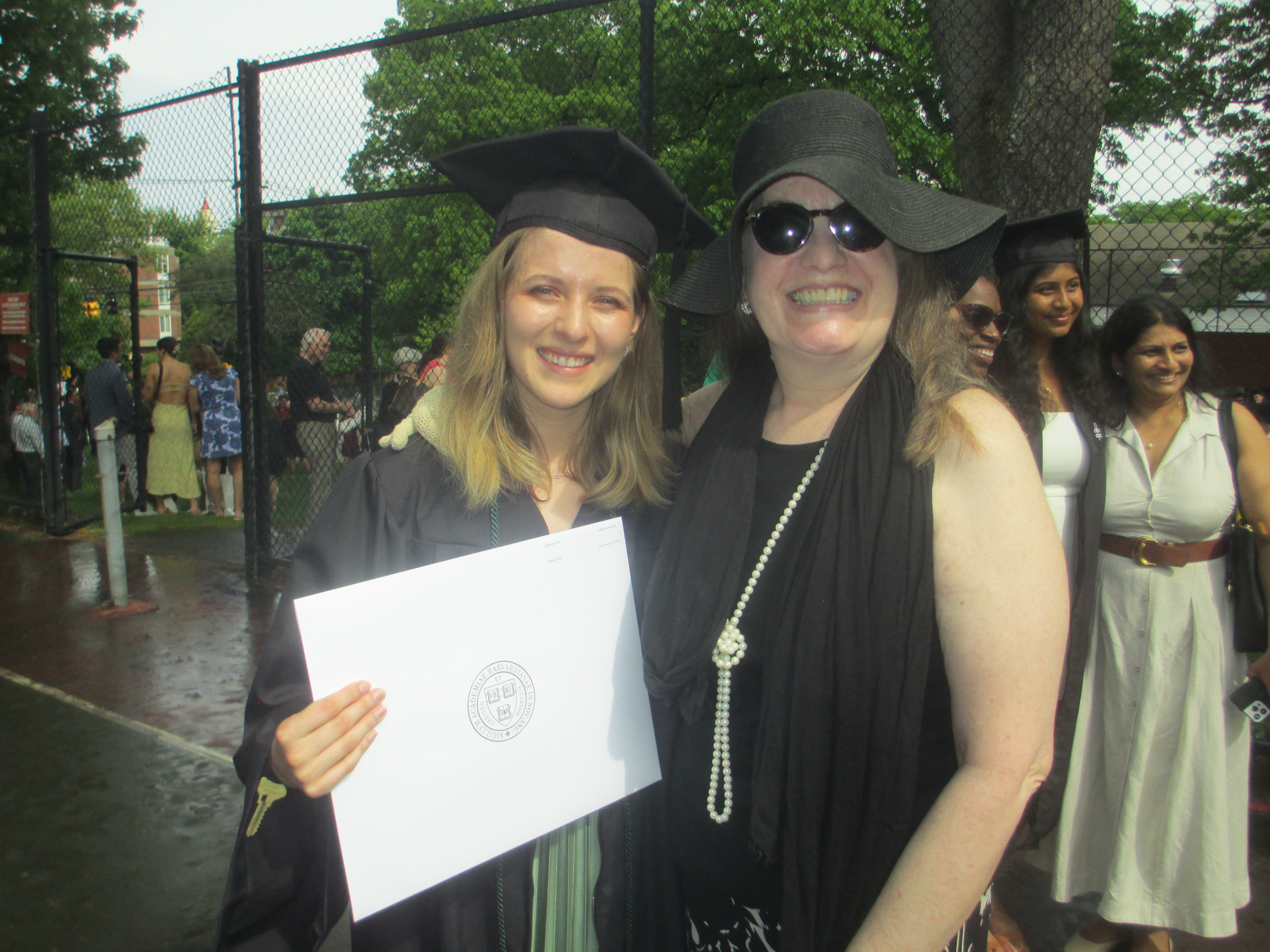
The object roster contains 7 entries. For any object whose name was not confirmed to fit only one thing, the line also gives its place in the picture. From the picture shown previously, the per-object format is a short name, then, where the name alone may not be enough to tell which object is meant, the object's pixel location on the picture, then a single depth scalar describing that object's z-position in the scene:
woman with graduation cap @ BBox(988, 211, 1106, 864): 2.65
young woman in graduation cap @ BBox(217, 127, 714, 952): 1.44
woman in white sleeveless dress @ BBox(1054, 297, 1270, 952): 2.49
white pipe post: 5.45
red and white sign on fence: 7.99
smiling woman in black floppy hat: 1.23
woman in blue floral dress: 8.98
